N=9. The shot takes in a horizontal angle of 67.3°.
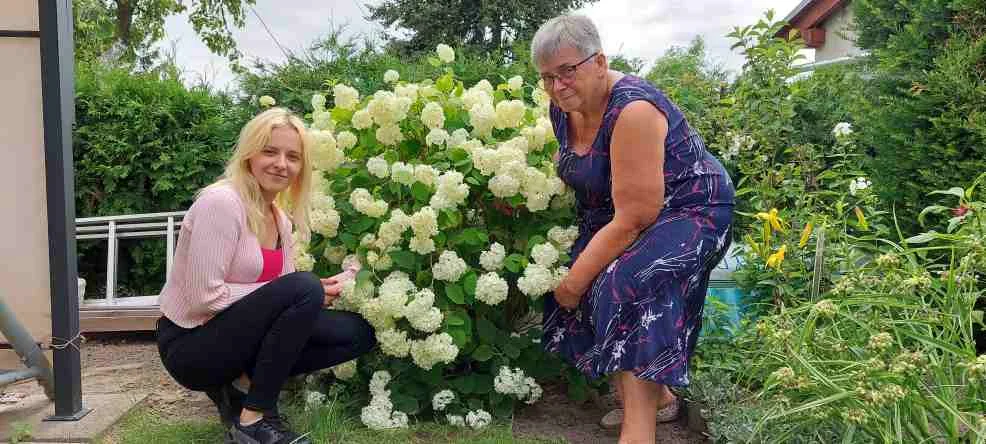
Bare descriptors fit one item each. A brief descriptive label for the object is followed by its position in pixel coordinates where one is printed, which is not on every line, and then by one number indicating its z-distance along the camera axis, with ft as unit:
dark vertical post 8.71
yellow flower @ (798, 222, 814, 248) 8.94
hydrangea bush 8.04
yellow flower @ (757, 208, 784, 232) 8.96
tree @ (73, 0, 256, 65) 42.06
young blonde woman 7.34
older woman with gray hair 7.18
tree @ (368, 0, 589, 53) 44.01
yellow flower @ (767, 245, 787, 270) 8.87
